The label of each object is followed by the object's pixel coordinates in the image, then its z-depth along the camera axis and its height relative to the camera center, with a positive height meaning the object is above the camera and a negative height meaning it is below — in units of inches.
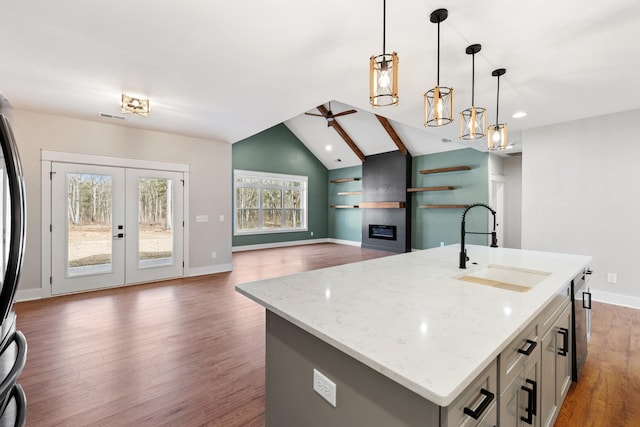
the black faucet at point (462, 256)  78.6 -12.3
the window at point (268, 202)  338.3 +11.3
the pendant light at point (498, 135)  103.2 +27.6
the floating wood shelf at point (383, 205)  318.7 +7.8
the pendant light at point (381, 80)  64.6 +29.9
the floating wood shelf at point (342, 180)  379.8 +42.9
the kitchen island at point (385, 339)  32.5 -17.0
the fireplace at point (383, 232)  331.9 -24.1
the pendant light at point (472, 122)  90.7 +29.3
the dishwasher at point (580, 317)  80.2 -31.3
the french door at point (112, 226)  167.8 -9.8
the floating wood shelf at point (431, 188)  286.6 +24.0
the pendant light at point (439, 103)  74.9 +28.7
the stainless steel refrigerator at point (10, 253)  28.3 -4.4
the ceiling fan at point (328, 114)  282.2 +97.5
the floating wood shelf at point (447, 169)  274.7 +42.5
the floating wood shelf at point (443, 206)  278.8 +5.5
